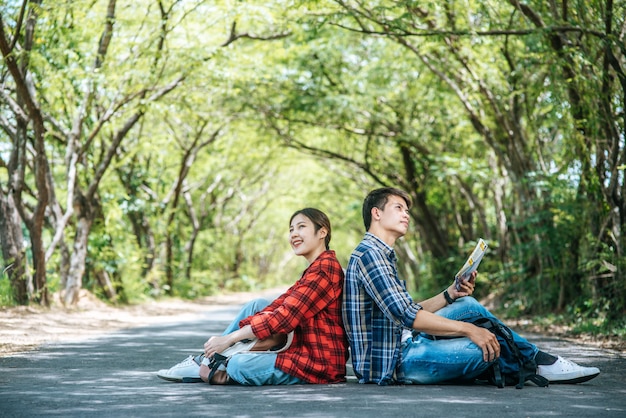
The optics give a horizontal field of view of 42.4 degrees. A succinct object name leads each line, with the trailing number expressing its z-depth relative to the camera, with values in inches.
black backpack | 212.8
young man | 208.7
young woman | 215.8
